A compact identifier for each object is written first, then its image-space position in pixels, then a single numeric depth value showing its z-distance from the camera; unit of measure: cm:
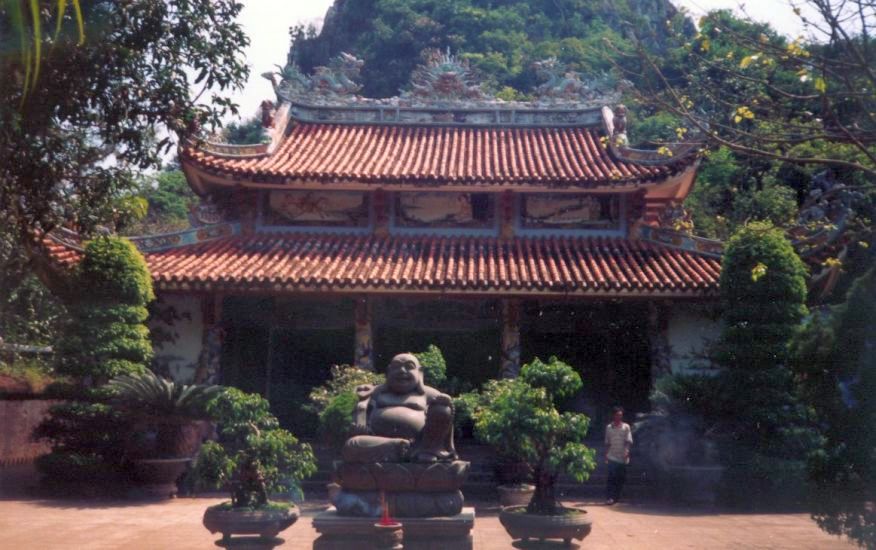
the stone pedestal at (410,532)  732
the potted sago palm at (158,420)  1193
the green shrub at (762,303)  1198
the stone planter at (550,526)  756
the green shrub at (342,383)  1285
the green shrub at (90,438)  1181
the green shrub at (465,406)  1212
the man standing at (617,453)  1188
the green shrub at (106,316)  1220
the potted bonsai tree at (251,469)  738
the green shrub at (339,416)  1146
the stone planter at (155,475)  1191
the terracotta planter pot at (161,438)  1205
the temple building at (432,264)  1424
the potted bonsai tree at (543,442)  763
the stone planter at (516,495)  1149
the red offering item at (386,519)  654
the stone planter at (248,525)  733
